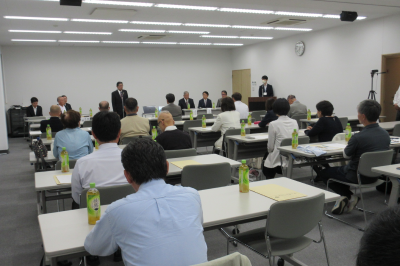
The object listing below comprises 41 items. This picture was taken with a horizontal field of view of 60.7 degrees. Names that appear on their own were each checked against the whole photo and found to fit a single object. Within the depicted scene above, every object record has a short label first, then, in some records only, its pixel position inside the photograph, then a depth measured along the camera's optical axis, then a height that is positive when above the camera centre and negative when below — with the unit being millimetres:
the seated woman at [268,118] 5926 -481
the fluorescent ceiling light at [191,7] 6844 +1747
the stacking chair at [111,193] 2262 -668
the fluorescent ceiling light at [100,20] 8009 +1746
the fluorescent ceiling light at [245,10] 7355 +1757
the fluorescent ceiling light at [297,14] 7915 +1786
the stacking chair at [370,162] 3451 -763
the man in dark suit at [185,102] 11688 -331
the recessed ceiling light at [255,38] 11852 +1866
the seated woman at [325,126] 4771 -516
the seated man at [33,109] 10809 -422
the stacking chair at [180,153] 3799 -680
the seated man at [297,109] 8180 -461
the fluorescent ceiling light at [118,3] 6312 +1714
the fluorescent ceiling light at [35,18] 7446 +1721
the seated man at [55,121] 5955 -449
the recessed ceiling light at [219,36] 11330 +1844
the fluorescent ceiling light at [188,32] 10031 +1808
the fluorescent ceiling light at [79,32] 9738 +1784
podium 10195 -437
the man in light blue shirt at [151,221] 1423 -547
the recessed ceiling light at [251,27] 9525 +1804
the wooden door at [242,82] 14414 +378
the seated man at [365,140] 3621 -555
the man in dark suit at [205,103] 11973 -396
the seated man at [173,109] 7937 -385
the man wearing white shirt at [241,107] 7617 -359
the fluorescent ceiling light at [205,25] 8992 +1782
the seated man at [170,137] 4070 -525
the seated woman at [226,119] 5860 -472
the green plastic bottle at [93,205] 1955 -632
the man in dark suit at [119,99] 10523 -178
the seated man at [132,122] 5102 -439
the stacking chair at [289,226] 2037 -832
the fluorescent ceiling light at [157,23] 8484 +1767
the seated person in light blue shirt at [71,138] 3852 -486
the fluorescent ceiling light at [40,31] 9307 +1760
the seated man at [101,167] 2467 -527
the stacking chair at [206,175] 3004 -741
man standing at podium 12883 +14
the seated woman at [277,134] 4535 -583
